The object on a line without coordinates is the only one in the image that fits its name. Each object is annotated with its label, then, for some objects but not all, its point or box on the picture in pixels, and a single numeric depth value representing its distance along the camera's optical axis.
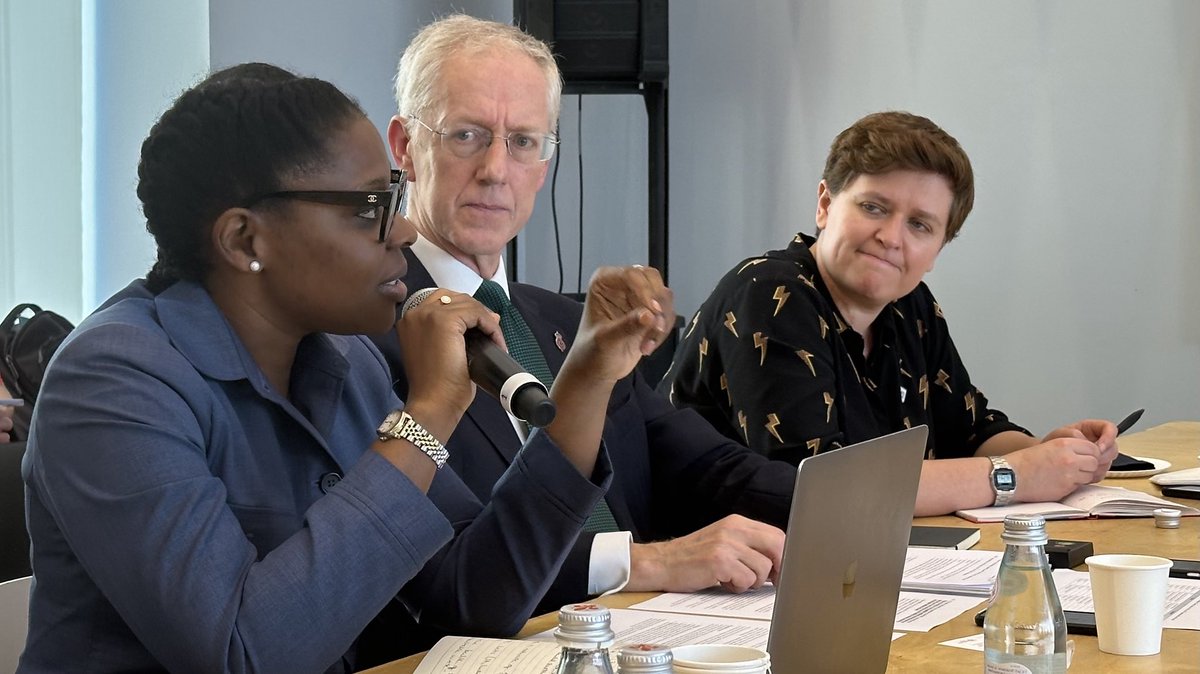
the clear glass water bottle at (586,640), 2.58
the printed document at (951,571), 3.38
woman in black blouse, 3.98
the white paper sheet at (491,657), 3.01
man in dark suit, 3.74
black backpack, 4.46
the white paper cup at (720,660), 2.60
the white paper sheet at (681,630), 3.12
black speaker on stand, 6.99
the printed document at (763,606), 3.24
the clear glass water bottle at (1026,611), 2.92
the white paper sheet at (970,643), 3.13
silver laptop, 2.81
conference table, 3.08
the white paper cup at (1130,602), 3.09
